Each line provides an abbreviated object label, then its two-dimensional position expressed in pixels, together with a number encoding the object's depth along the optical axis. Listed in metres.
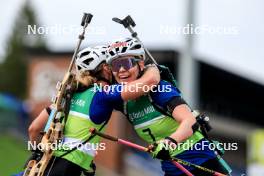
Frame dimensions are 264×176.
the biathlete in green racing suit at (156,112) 15.89
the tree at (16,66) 153.37
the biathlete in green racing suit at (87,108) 15.77
